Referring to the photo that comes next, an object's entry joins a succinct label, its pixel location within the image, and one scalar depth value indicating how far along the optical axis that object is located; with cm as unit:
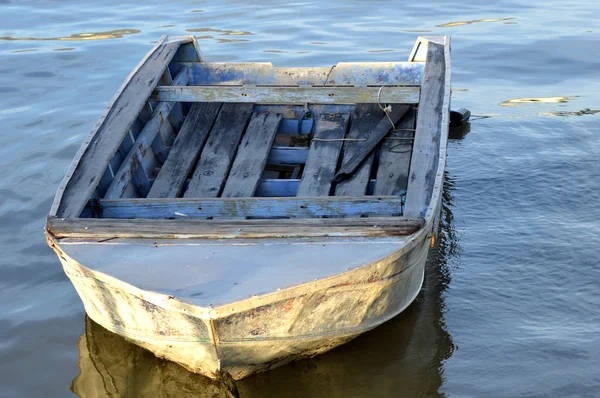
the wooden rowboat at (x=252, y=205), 797
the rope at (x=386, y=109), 1205
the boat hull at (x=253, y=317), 770
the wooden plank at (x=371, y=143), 1144
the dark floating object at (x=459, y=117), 1692
